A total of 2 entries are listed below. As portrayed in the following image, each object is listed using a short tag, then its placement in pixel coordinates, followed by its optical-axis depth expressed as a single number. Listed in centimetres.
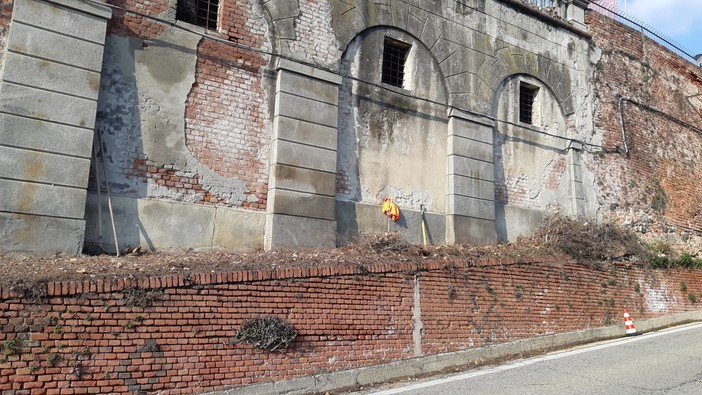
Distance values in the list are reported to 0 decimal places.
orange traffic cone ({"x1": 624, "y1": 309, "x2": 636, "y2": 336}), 1156
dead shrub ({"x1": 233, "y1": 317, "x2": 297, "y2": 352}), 749
